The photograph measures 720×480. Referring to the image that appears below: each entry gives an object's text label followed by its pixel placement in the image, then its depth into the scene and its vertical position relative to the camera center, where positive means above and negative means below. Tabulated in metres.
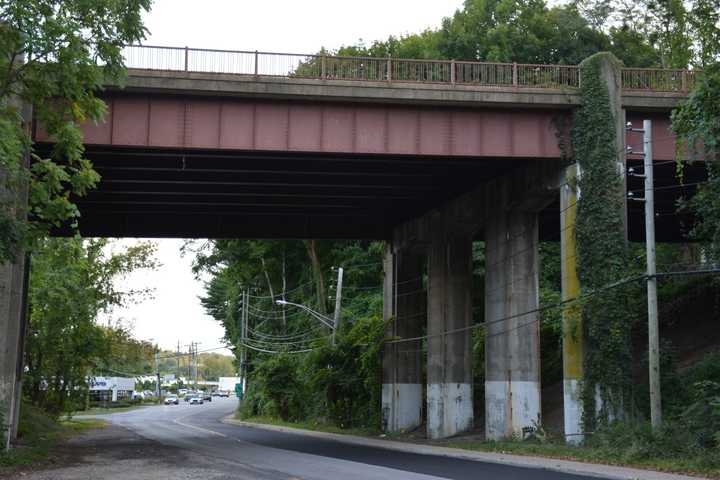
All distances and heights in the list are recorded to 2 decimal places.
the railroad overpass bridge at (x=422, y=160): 26.48 +6.58
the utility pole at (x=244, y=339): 70.94 +1.24
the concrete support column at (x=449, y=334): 34.81 +0.93
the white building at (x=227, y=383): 178.50 -6.08
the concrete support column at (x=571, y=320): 26.14 +1.17
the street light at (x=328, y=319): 48.70 +2.24
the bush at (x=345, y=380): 42.75 -1.28
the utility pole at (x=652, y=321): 22.36 +0.99
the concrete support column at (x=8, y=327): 22.95 +0.65
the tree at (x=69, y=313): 44.12 +2.06
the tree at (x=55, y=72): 17.45 +5.93
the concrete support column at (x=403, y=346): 40.12 +0.47
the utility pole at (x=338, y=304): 48.83 +2.94
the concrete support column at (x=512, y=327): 29.36 +1.08
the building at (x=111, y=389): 105.38 -4.78
